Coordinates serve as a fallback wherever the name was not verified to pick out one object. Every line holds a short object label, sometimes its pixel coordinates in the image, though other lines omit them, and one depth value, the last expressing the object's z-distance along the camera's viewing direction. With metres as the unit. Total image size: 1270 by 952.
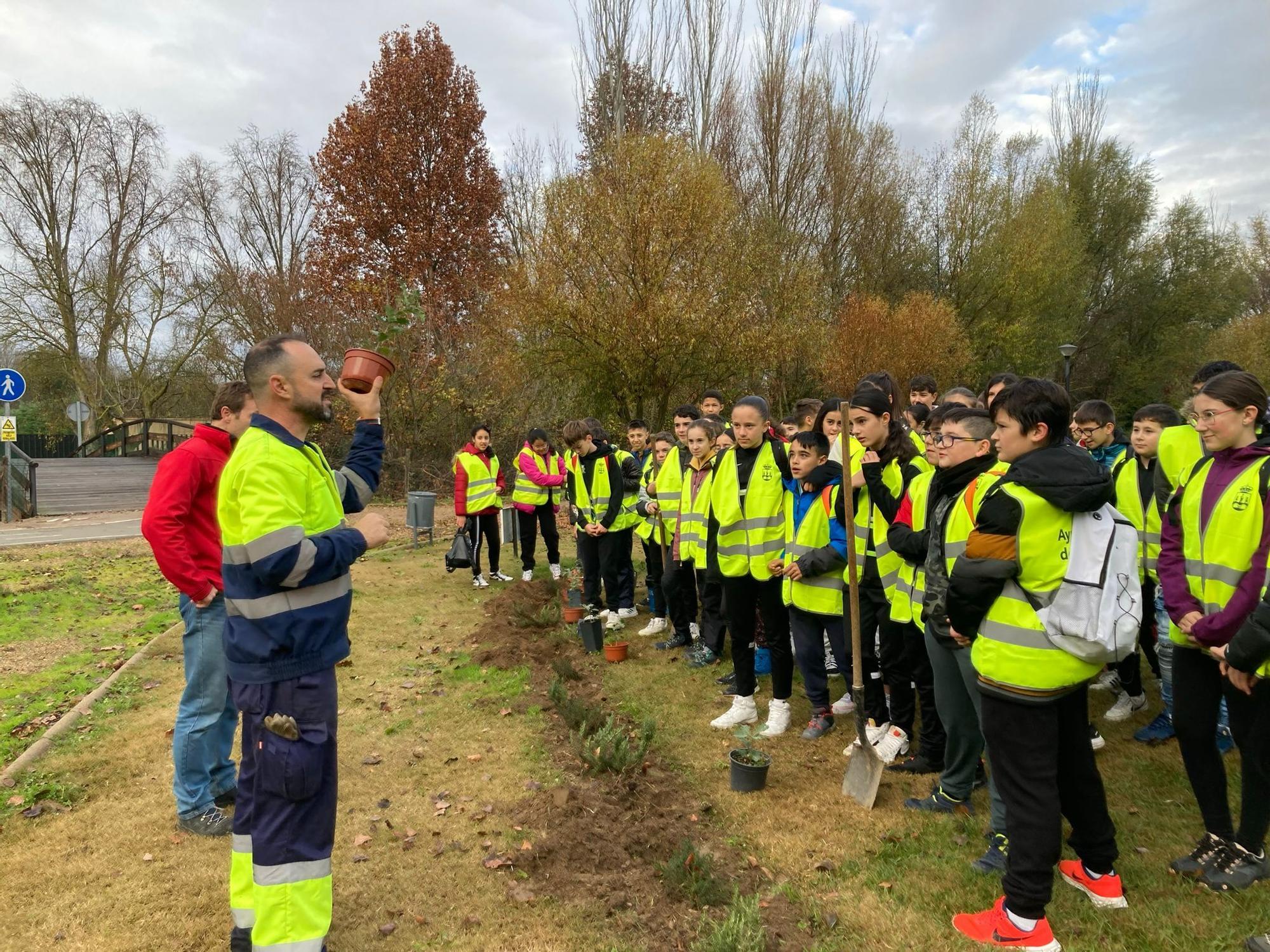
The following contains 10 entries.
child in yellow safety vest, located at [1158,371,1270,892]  3.09
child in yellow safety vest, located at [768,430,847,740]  4.70
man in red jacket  3.83
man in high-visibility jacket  2.54
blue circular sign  15.33
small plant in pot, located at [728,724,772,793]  4.29
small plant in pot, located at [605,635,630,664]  7.01
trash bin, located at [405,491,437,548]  13.12
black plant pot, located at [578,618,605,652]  7.24
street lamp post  20.36
